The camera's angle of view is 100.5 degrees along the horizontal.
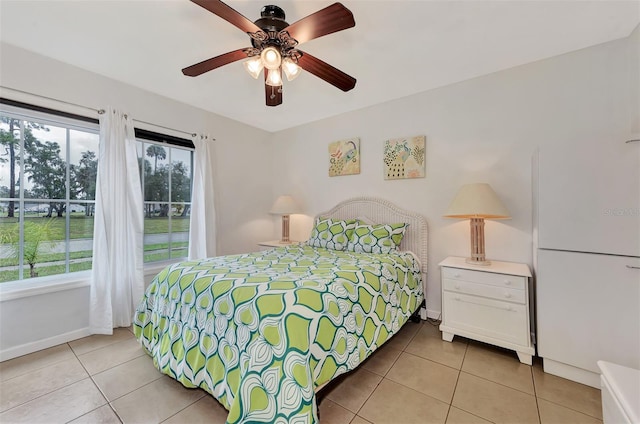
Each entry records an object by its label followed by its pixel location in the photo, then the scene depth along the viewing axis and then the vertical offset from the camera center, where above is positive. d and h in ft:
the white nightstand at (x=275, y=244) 11.97 -1.46
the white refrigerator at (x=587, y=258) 5.34 -1.08
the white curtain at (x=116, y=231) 8.12 -0.54
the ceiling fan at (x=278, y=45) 4.56 +3.33
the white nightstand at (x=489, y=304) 6.65 -2.53
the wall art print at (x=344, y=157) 11.28 +2.35
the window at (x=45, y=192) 7.23 +0.67
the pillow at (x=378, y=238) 9.11 -0.98
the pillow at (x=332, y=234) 9.95 -0.87
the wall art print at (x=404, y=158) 9.70 +1.98
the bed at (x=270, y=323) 4.11 -2.17
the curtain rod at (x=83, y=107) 6.99 +3.25
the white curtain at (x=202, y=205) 10.72 +0.32
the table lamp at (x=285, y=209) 12.21 +0.12
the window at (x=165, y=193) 9.86 +0.81
